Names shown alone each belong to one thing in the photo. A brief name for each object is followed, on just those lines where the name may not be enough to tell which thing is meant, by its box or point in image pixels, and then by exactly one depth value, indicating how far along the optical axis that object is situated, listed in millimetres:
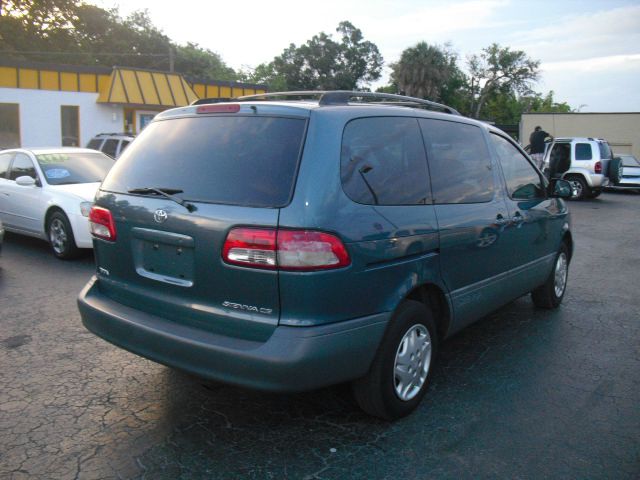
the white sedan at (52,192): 7875
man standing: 19250
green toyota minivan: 2936
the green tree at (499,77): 62906
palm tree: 47625
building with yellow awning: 25250
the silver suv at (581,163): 18094
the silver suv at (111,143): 14914
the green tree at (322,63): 72875
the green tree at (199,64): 63791
